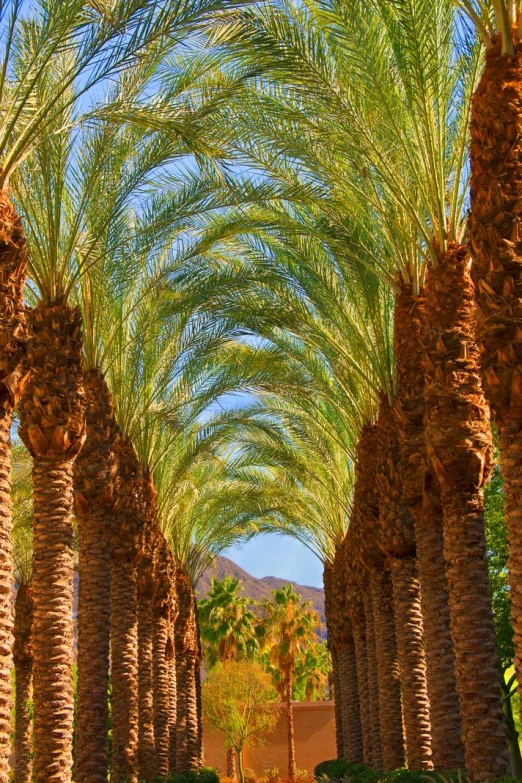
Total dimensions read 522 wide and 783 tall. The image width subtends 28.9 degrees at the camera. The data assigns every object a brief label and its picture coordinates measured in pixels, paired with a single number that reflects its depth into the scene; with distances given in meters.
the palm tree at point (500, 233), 9.49
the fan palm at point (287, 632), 55.44
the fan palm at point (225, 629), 53.22
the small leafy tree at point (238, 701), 44.16
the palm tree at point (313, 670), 62.72
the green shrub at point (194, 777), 24.66
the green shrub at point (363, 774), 14.27
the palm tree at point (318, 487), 27.89
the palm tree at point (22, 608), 30.27
